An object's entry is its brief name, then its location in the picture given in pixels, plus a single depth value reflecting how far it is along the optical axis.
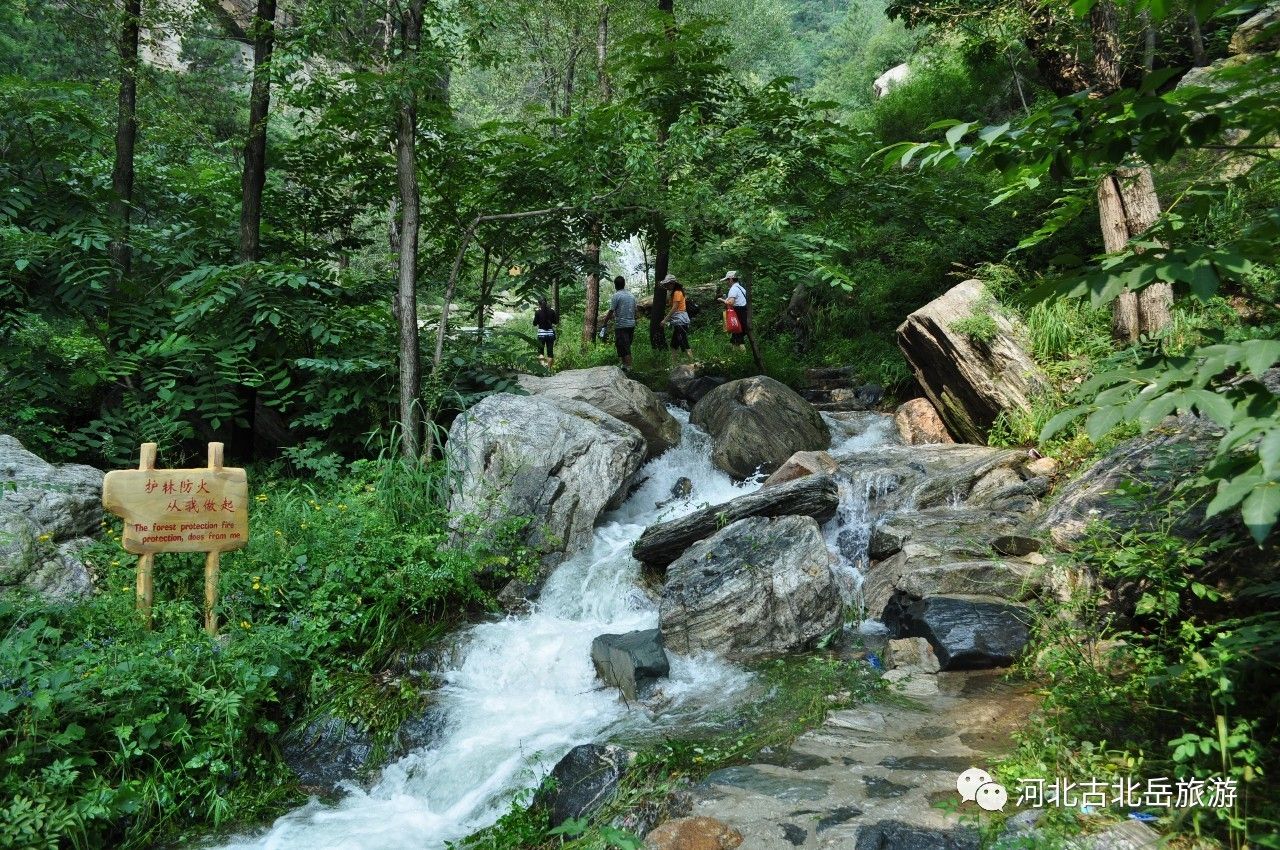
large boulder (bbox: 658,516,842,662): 6.95
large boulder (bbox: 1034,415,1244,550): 4.88
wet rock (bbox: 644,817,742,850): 3.96
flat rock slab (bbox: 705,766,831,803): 4.35
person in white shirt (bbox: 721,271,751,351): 14.68
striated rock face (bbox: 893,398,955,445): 11.81
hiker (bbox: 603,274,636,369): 14.82
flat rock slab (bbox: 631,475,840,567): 8.47
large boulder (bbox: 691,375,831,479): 11.24
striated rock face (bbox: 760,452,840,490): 9.87
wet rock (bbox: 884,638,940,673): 6.21
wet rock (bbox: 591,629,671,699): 6.37
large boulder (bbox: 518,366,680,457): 10.73
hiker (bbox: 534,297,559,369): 15.84
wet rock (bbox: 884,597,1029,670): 6.09
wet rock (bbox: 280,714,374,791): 5.72
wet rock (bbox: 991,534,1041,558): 7.39
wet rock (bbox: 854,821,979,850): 3.67
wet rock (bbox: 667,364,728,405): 13.88
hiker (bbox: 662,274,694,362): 15.53
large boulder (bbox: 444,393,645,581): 8.41
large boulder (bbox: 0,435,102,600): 6.25
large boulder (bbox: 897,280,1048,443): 10.32
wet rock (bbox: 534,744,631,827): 4.77
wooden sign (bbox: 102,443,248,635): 6.18
